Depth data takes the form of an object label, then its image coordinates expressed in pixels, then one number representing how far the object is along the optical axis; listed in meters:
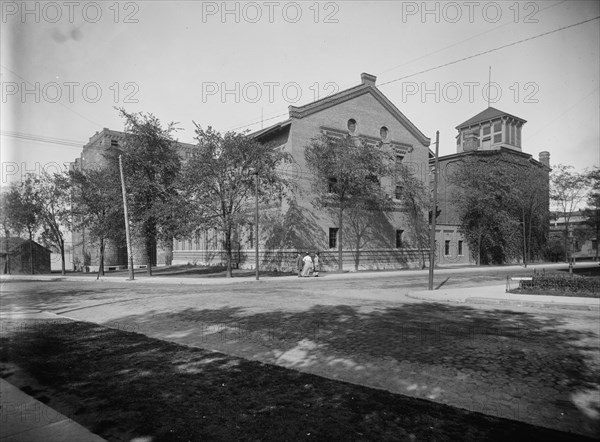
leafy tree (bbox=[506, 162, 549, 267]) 43.25
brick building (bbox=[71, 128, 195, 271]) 44.28
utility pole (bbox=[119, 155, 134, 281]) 25.89
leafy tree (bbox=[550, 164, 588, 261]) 43.72
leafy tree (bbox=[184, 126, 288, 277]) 25.75
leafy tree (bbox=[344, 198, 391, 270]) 34.38
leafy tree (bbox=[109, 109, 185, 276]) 28.68
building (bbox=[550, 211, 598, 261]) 46.95
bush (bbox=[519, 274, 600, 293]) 15.05
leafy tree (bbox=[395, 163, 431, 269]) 37.66
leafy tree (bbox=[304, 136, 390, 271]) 31.09
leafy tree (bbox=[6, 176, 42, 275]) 34.00
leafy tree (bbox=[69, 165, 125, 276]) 29.48
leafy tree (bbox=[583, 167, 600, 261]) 31.16
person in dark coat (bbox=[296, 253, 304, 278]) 27.43
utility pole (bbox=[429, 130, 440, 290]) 17.70
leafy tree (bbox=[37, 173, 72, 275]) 33.62
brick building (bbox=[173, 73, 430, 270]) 32.06
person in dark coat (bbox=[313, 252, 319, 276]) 28.07
